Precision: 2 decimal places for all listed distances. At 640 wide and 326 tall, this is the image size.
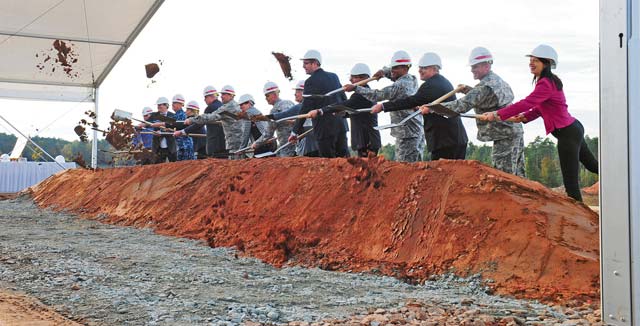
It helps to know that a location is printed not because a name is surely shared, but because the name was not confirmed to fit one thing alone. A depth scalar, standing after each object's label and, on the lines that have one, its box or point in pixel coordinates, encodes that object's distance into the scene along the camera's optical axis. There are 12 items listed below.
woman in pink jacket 6.21
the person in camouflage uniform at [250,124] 12.14
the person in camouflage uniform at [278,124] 11.53
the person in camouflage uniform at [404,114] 8.24
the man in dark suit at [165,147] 15.33
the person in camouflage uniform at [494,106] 6.97
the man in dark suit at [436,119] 7.51
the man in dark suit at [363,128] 8.99
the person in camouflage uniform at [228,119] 12.22
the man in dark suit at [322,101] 9.41
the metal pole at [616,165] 3.62
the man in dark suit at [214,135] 13.18
